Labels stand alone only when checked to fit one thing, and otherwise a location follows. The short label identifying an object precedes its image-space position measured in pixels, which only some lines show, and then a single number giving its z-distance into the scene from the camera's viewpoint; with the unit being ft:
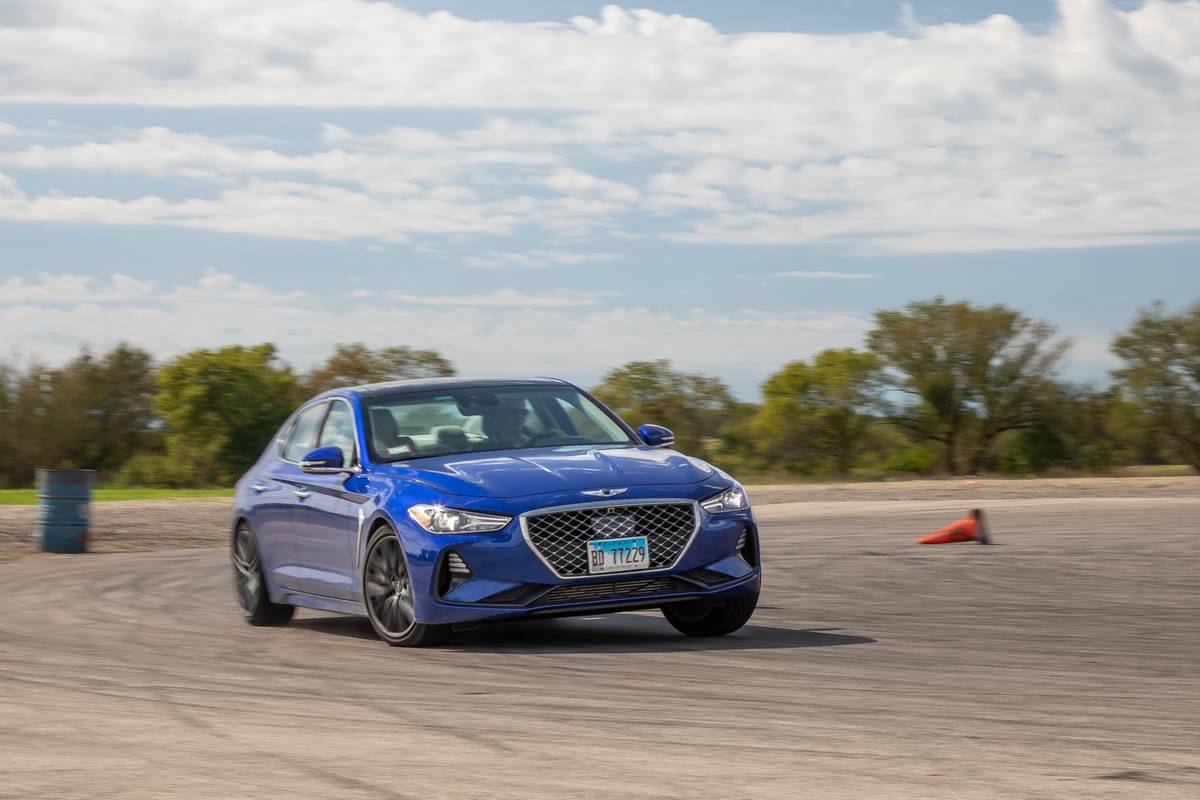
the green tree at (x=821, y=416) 245.04
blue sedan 30.45
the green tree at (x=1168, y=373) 213.66
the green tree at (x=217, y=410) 272.31
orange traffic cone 64.59
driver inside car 34.40
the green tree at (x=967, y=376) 231.09
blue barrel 72.69
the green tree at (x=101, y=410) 256.32
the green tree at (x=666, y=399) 253.44
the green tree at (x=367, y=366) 253.03
